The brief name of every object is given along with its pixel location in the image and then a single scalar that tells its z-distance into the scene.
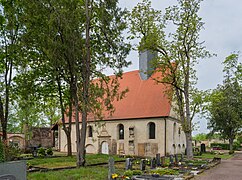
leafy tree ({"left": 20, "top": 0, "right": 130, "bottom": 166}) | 14.91
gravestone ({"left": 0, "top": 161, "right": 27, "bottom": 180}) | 5.07
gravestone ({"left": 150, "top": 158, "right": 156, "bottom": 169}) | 15.56
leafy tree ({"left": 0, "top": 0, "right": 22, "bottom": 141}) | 19.06
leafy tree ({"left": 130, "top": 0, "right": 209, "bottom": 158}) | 23.27
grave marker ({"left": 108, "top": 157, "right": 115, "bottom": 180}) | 10.96
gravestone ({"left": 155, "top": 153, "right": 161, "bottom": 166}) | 16.61
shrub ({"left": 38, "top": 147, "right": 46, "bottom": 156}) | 24.68
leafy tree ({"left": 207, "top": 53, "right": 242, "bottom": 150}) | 37.47
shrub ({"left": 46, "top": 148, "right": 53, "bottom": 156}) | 25.90
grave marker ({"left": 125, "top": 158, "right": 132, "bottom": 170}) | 13.65
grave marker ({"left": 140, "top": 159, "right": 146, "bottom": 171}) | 14.04
